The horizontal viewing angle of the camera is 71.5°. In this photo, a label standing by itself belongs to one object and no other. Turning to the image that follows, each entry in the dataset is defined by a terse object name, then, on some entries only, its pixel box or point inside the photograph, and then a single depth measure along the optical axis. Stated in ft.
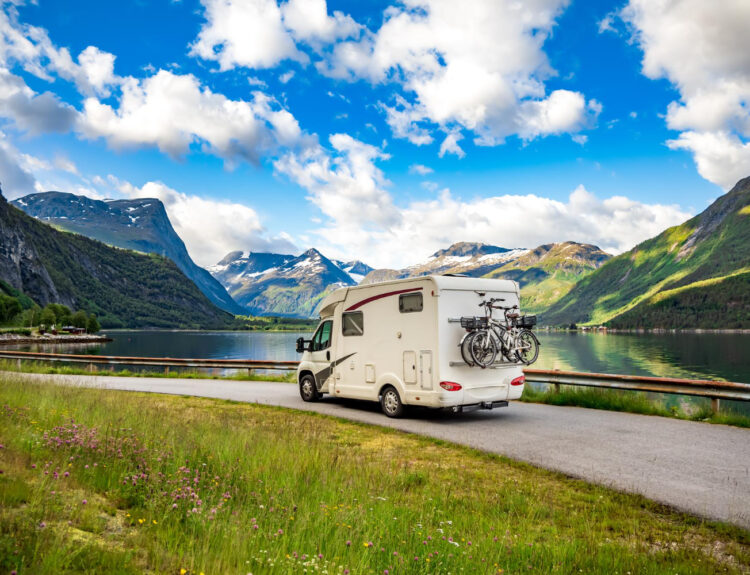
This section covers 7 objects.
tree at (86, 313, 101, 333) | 468.75
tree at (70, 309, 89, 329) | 465.88
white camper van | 40.11
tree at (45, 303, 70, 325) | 463.05
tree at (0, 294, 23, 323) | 391.04
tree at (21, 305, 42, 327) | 438.12
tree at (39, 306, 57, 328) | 427.33
